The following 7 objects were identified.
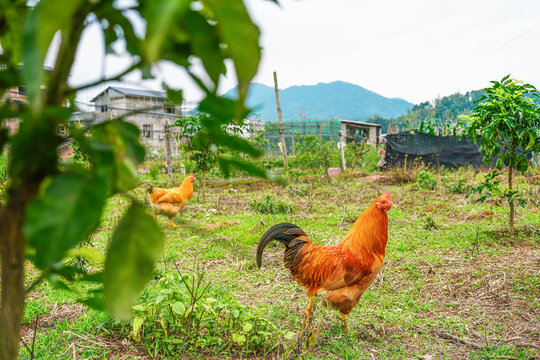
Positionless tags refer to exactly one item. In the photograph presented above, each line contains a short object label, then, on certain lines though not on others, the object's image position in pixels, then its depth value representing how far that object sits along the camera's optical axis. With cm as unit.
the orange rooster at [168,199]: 580
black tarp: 1390
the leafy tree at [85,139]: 25
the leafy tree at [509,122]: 428
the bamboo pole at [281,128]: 1219
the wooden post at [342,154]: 1406
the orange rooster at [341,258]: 273
